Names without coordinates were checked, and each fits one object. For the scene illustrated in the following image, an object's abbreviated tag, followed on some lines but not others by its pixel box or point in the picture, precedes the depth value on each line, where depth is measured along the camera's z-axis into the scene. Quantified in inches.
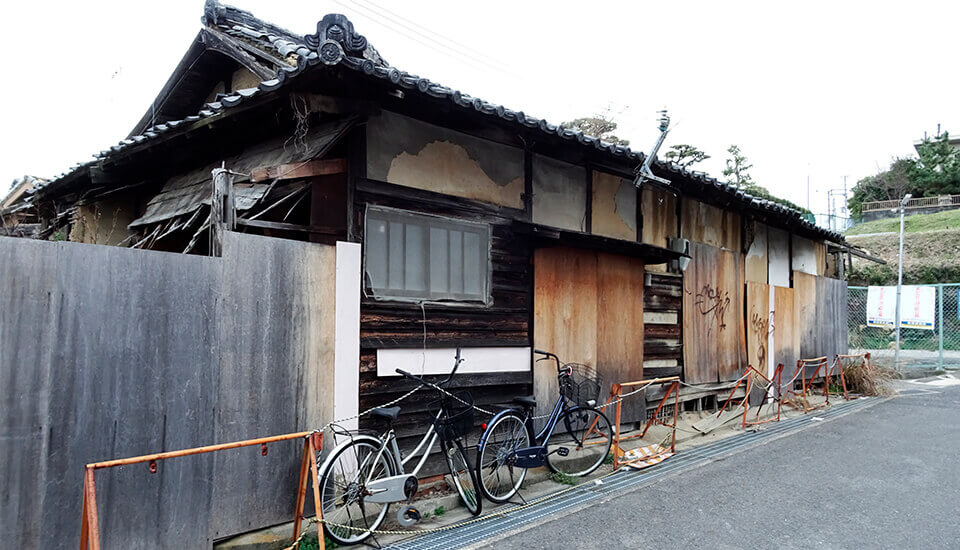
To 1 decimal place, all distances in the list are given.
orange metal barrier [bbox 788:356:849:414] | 487.7
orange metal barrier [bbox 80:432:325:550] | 136.8
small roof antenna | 341.4
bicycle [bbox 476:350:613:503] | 258.4
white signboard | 694.5
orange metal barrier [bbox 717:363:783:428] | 419.2
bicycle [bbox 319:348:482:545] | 205.2
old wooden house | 227.6
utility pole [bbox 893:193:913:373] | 673.0
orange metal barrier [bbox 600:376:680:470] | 310.3
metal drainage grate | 213.8
